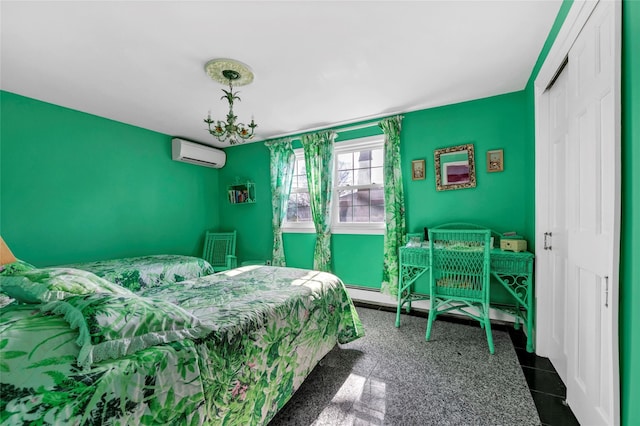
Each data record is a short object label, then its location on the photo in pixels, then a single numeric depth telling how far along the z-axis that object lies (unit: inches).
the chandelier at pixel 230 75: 82.0
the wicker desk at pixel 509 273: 84.8
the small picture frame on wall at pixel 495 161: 104.5
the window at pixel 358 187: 132.9
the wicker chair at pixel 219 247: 164.4
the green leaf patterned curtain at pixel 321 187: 139.5
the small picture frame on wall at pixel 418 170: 119.2
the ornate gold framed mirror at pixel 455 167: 109.7
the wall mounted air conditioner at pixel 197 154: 149.0
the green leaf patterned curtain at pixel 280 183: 154.4
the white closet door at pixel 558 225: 66.6
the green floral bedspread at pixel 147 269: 100.7
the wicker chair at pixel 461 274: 82.9
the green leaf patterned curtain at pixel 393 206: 121.2
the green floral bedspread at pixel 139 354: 24.4
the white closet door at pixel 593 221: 41.0
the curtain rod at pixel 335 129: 129.0
